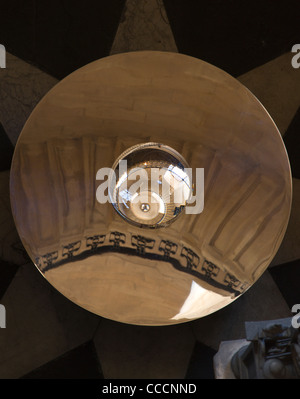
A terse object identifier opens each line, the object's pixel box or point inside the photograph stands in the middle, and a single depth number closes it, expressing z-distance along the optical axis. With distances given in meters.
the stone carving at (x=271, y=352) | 2.43
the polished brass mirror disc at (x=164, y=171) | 3.05
